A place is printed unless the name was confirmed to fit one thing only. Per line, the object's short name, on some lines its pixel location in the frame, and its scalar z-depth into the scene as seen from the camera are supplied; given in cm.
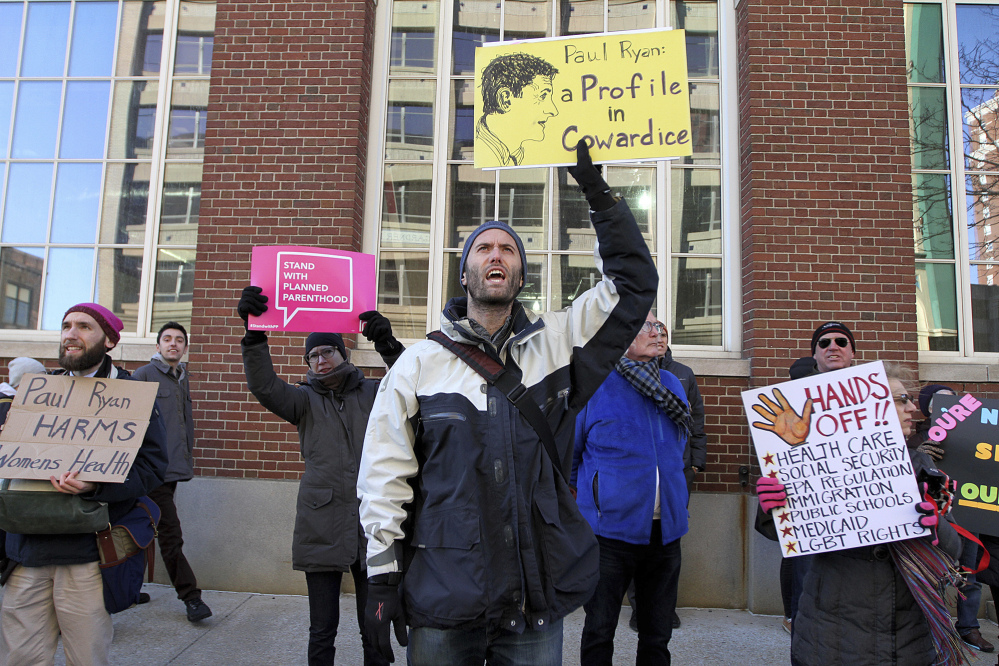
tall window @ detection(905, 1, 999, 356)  573
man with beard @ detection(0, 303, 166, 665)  300
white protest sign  275
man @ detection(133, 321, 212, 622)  482
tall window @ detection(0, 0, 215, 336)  612
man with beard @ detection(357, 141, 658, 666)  208
